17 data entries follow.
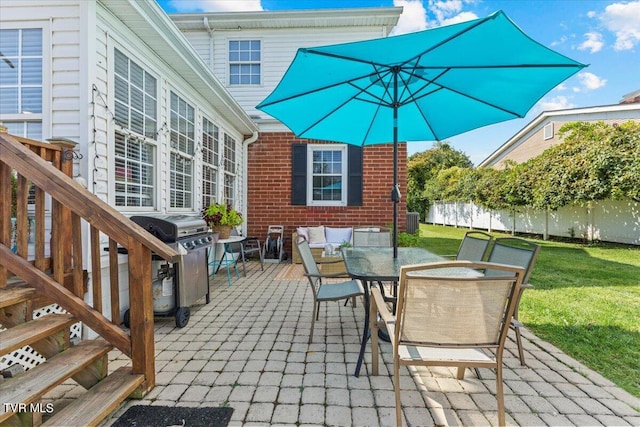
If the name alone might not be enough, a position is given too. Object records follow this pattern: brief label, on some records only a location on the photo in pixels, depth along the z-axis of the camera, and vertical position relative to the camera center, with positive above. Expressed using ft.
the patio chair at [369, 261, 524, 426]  4.99 -1.86
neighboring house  38.34 +12.42
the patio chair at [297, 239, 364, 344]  9.17 -2.59
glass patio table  7.23 -1.57
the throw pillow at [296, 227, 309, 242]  22.19 -1.75
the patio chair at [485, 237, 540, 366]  7.38 -1.22
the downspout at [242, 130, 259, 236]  23.90 +2.65
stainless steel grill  10.37 -2.26
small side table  16.19 -2.96
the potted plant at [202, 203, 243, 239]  16.60 -0.77
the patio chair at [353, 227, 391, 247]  14.03 -1.39
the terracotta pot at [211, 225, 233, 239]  16.62 -1.32
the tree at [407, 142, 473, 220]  71.51 +11.15
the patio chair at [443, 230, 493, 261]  9.70 -1.31
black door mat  5.64 -3.99
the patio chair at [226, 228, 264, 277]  17.95 -2.54
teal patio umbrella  6.93 +3.65
